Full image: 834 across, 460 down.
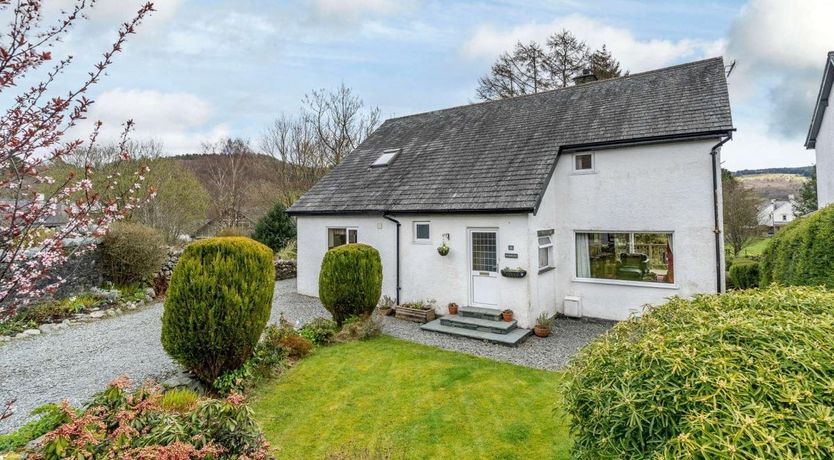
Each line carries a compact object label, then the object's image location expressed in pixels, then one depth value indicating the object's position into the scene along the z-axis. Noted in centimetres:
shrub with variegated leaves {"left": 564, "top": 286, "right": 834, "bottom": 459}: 221
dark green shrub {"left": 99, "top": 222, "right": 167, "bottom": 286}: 1386
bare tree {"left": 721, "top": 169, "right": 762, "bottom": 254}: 2638
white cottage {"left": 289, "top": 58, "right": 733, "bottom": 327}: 1026
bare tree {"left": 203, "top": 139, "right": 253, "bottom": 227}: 2947
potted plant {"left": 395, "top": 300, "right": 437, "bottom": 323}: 1150
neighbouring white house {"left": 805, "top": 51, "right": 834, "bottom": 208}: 1253
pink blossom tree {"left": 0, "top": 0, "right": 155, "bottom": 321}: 285
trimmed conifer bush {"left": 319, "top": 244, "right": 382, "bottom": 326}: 1038
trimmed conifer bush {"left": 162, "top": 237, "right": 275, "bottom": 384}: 641
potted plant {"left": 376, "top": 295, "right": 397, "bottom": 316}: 1230
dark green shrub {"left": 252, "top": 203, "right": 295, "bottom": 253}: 2125
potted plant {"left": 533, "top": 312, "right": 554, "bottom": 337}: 997
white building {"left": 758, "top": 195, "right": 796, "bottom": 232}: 5358
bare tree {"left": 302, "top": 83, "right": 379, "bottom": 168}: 2748
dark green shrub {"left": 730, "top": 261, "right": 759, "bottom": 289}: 1374
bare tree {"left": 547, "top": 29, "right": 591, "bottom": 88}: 2448
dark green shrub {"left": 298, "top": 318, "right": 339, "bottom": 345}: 967
